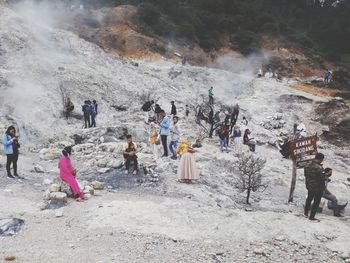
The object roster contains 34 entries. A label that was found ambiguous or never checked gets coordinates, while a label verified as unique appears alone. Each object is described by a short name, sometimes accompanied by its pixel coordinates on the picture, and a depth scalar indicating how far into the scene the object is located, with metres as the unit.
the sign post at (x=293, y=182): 9.14
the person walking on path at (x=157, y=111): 17.02
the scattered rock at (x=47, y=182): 9.83
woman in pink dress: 8.53
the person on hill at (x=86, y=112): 16.48
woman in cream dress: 9.99
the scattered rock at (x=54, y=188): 8.63
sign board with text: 8.96
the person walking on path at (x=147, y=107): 18.84
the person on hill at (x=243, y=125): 16.97
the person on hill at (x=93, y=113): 16.73
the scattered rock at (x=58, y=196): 8.34
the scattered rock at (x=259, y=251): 6.91
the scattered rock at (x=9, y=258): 6.25
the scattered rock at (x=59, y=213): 7.79
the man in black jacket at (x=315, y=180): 7.97
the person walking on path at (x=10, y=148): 9.86
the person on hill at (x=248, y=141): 16.09
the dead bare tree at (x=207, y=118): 17.22
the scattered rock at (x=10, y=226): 7.17
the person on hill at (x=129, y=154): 10.37
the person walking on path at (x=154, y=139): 11.87
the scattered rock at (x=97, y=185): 9.41
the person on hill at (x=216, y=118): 18.37
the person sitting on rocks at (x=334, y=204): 8.91
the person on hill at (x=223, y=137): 14.91
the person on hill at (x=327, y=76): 32.41
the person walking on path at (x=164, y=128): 11.84
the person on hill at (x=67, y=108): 17.81
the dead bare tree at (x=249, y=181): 10.05
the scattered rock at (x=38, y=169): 11.15
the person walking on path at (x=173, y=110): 18.90
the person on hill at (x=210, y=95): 23.03
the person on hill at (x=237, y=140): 14.81
